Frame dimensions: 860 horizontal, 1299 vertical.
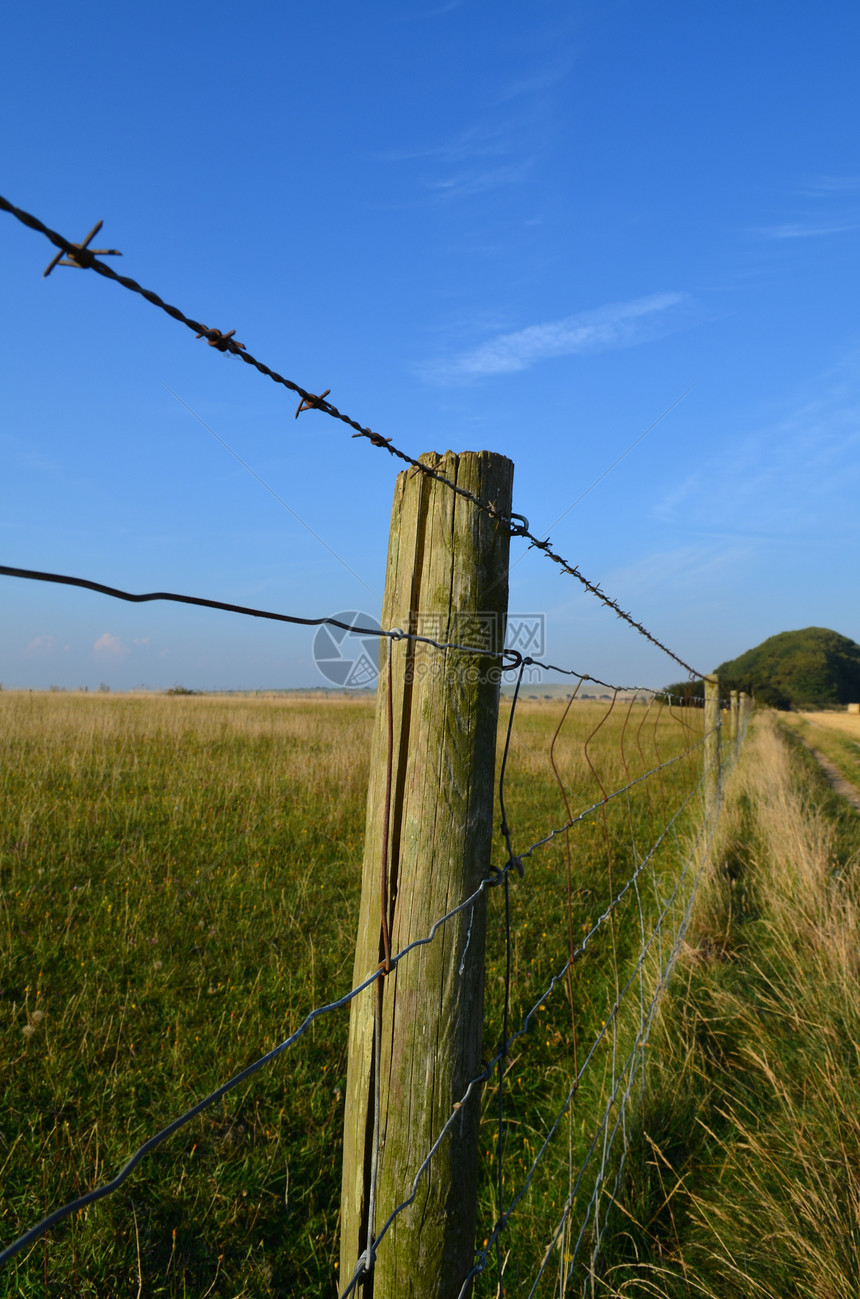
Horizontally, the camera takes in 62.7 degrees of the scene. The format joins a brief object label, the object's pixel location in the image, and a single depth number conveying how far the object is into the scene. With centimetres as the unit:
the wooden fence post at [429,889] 128
